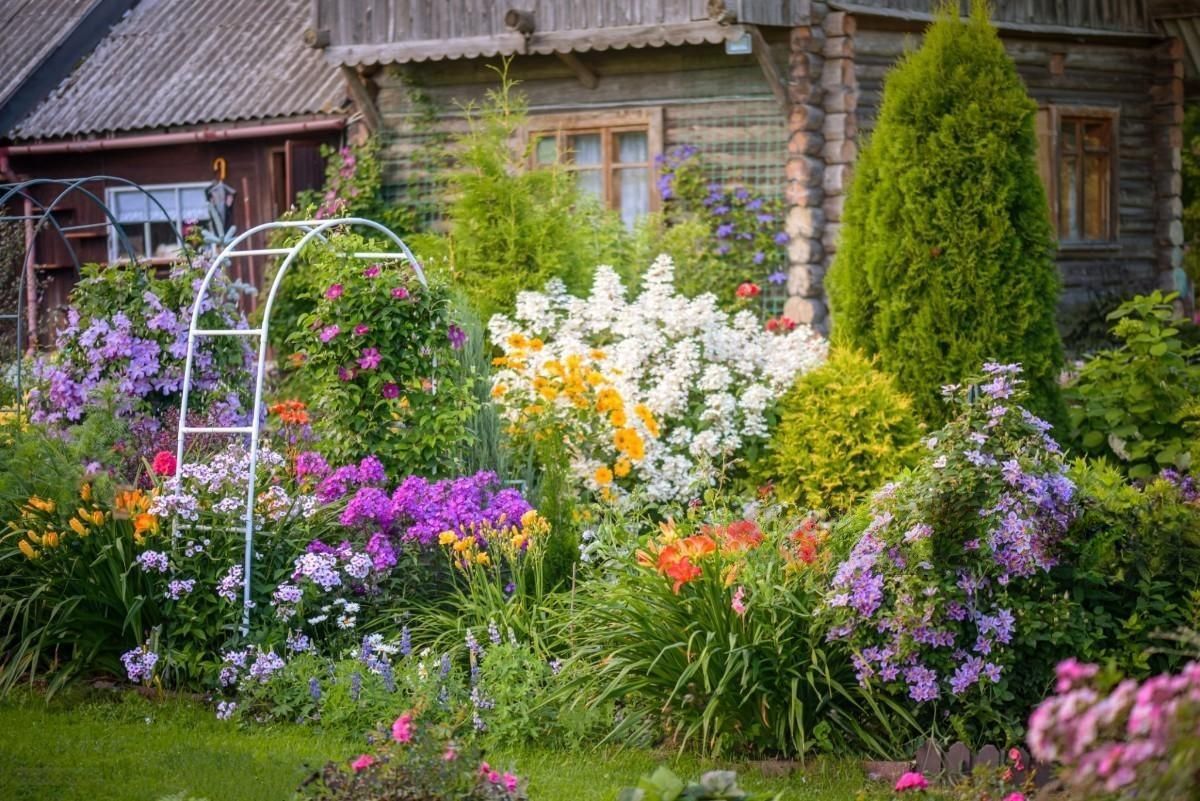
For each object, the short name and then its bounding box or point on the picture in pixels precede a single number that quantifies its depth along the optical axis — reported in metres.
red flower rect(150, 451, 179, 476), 12.78
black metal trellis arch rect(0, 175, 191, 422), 15.50
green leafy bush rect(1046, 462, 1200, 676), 9.69
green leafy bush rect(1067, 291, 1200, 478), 16.35
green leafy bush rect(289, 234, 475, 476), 13.11
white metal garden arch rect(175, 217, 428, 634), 11.69
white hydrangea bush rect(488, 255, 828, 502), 14.53
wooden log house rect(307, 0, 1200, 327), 22.84
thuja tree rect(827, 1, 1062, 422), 17.85
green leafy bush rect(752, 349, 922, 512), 15.38
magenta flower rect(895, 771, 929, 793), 7.50
